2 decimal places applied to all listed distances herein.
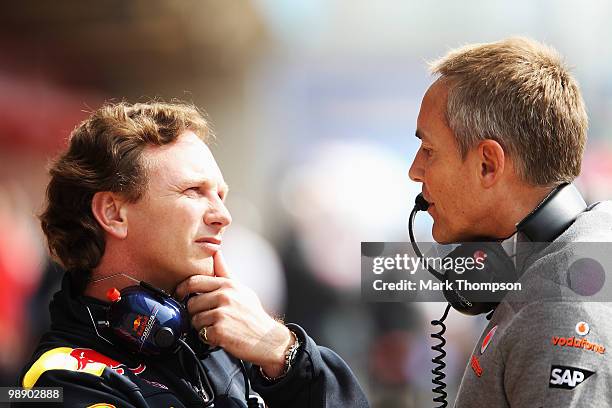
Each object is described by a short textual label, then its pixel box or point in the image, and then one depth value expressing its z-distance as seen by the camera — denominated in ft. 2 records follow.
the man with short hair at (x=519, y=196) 33.18
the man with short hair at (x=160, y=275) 33.87
